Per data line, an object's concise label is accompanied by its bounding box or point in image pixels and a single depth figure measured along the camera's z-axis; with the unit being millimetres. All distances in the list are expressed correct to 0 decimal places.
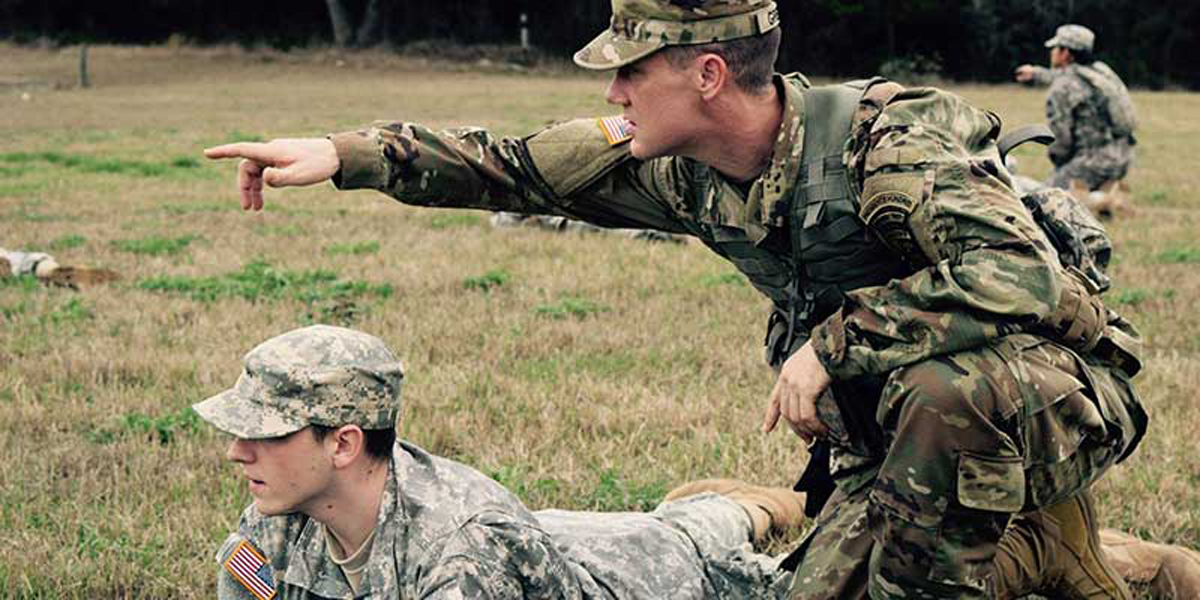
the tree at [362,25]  49406
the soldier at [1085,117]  15188
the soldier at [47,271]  10062
